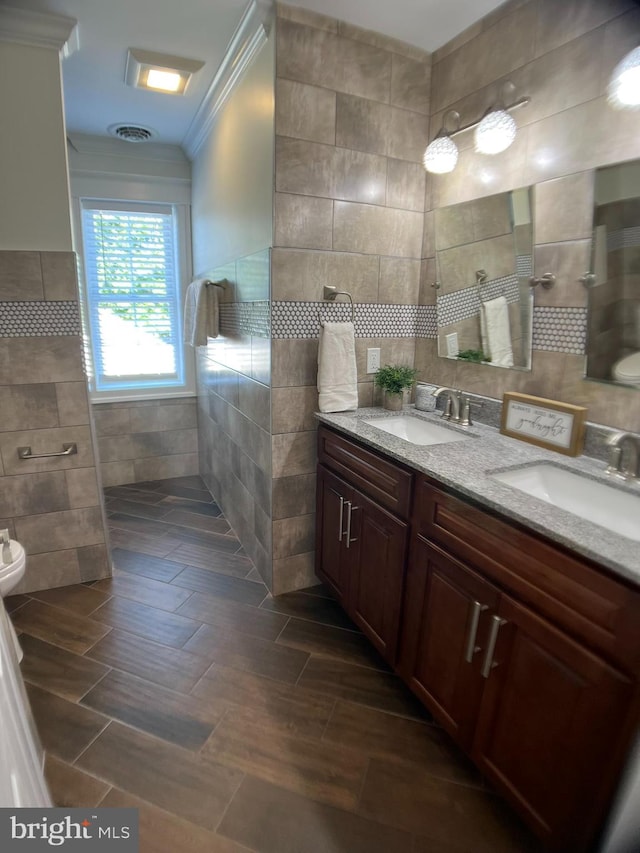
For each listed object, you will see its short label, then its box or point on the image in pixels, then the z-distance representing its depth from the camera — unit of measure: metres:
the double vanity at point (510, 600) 0.95
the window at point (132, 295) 3.25
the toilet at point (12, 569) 1.69
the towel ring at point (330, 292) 2.00
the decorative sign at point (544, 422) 1.50
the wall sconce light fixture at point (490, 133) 1.65
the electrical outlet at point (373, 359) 2.21
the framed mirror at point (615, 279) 1.33
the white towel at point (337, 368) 1.96
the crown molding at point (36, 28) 1.75
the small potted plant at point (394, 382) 2.09
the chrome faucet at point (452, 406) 1.94
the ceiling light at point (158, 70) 2.07
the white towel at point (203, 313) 2.57
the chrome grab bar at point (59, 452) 2.16
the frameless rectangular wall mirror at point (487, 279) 1.70
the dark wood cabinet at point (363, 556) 1.64
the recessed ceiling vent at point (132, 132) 2.88
